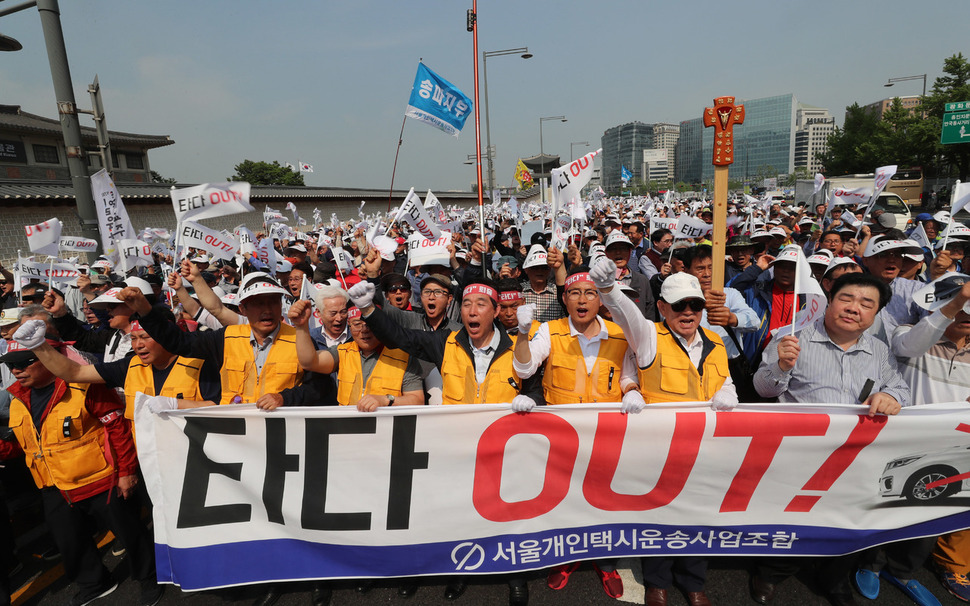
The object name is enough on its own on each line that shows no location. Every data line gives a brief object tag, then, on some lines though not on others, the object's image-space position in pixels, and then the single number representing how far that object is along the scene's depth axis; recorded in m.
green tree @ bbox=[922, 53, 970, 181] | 32.84
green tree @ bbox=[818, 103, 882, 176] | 45.41
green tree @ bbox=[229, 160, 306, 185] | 53.38
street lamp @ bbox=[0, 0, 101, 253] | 6.46
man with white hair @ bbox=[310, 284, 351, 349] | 3.73
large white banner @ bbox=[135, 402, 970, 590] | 3.03
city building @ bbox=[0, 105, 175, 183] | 28.36
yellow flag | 25.94
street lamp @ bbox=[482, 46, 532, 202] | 16.06
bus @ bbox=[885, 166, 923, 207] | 31.12
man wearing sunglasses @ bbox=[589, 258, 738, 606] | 2.98
